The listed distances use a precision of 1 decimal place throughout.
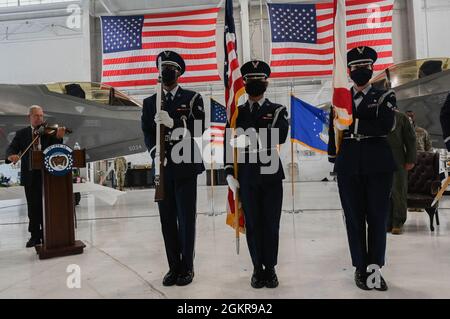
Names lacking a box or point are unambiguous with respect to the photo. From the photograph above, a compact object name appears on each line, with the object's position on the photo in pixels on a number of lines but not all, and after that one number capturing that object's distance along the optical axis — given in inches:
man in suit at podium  134.6
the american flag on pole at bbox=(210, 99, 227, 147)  241.9
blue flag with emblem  204.2
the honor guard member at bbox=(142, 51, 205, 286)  87.2
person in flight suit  128.5
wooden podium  121.1
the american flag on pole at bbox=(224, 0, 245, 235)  89.8
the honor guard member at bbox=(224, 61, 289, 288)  84.1
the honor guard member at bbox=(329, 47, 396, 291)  80.1
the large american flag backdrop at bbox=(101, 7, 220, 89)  267.0
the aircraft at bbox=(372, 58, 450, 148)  204.5
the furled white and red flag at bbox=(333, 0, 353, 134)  76.9
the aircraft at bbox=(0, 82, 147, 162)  221.1
